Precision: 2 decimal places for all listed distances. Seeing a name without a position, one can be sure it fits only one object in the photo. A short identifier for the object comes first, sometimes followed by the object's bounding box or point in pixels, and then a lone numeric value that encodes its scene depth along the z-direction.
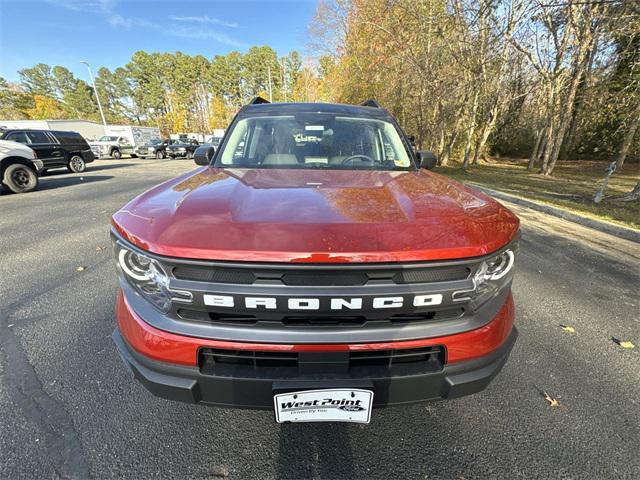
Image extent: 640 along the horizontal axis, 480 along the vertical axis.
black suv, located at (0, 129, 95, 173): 11.97
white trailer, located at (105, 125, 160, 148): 32.78
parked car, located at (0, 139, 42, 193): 8.89
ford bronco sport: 1.17
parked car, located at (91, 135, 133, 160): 25.28
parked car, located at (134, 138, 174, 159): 27.27
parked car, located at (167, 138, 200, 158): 28.09
